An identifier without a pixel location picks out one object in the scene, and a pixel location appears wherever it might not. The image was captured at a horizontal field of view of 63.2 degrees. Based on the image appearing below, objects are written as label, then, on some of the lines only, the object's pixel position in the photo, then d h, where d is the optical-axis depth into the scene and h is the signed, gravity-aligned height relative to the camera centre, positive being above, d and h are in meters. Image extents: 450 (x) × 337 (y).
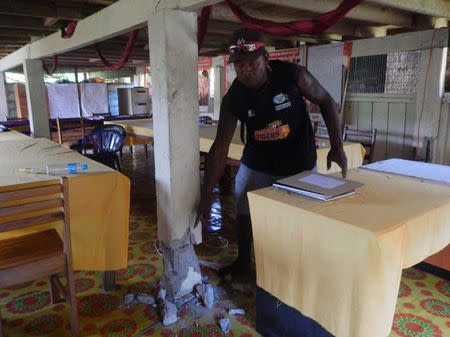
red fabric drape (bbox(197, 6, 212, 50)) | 2.54 +0.53
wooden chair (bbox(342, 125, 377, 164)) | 4.64 -0.58
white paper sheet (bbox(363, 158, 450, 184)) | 2.06 -0.45
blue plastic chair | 4.65 -0.56
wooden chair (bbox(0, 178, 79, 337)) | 1.74 -0.78
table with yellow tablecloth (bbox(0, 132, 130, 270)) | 2.22 -0.72
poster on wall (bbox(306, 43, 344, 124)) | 5.54 +0.45
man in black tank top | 2.03 -0.15
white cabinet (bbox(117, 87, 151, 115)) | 10.02 -0.11
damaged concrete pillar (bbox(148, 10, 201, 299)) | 2.11 -0.26
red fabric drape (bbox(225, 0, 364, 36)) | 2.11 +0.45
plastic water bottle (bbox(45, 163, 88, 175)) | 2.37 -0.46
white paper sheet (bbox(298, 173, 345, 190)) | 1.76 -0.42
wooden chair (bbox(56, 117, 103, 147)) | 6.55 -0.55
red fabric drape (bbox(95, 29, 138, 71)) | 3.29 +0.44
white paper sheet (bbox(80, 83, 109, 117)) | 9.55 -0.03
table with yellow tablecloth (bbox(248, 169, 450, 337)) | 1.32 -0.60
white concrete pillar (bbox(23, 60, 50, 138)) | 5.31 +0.00
